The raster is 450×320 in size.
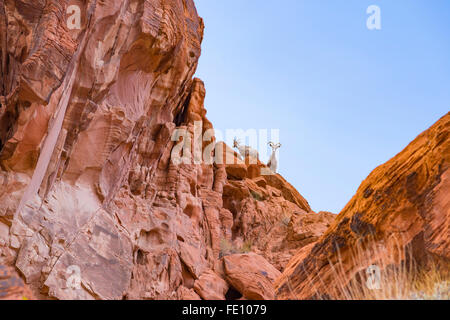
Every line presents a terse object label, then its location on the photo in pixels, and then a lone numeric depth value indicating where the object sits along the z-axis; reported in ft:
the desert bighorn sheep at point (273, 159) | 122.93
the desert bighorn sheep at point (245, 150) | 116.47
